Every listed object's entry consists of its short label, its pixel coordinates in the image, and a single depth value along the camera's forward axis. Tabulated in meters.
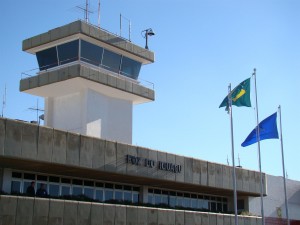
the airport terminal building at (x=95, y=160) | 25.58
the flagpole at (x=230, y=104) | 30.39
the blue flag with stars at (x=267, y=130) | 31.70
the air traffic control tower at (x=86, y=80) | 35.19
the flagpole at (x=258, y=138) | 30.98
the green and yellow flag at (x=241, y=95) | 30.48
